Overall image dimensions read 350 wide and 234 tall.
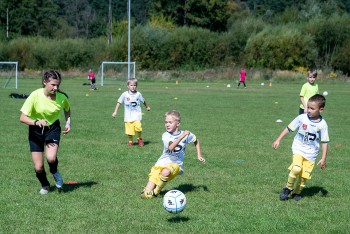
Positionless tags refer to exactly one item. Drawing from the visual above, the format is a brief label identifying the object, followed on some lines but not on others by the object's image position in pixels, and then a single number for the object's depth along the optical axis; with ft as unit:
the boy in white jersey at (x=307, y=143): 27.07
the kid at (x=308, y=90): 44.57
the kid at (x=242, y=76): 154.80
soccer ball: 22.50
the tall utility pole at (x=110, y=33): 286.25
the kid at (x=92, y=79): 140.87
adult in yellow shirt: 26.73
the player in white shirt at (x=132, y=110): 46.34
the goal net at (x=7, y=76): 143.00
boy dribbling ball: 27.04
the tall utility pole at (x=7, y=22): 309.79
